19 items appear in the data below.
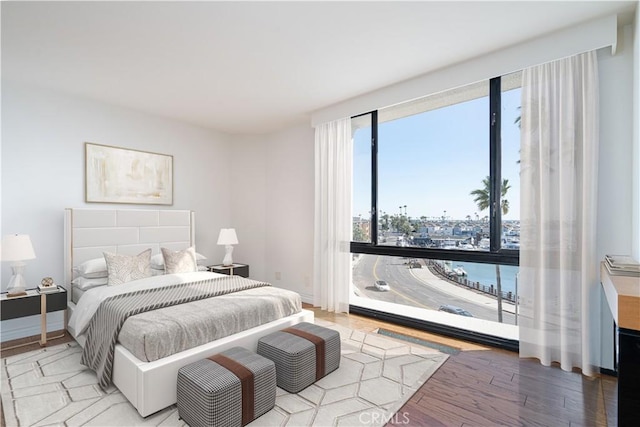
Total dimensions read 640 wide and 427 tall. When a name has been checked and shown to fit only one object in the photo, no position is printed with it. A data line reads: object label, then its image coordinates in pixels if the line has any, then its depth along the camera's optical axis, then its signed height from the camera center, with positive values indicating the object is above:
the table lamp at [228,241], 4.66 -0.41
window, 3.01 +0.07
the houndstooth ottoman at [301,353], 2.26 -1.06
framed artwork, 3.83 +0.50
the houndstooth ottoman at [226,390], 1.77 -1.05
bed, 2.00 -0.71
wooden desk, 1.29 -0.60
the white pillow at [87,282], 3.21 -0.72
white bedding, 2.75 -0.74
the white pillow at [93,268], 3.34 -0.59
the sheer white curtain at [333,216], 4.09 -0.03
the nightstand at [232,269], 4.61 -0.83
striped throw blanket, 2.27 -0.75
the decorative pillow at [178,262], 3.74 -0.58
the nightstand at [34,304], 2.88 -0.87
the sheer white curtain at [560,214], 2.45 +0.00
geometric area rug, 1.96 -1.29
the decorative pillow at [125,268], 3.27 -0.59
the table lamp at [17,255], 2.92 -0.39
